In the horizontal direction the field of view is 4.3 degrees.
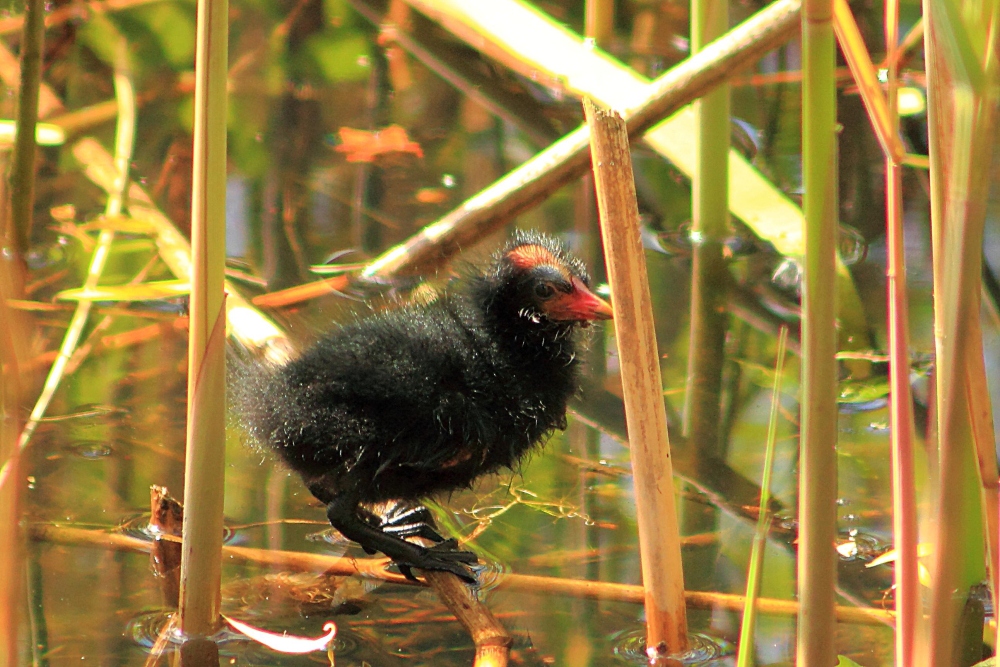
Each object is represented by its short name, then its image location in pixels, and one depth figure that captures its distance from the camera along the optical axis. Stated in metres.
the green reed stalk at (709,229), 3.71
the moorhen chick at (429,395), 3.61
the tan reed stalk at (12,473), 2.87
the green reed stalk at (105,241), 3.66
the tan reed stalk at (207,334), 3.54
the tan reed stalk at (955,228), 3.48
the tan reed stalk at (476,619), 3.57
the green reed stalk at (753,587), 3.50
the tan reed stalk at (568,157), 3.72
